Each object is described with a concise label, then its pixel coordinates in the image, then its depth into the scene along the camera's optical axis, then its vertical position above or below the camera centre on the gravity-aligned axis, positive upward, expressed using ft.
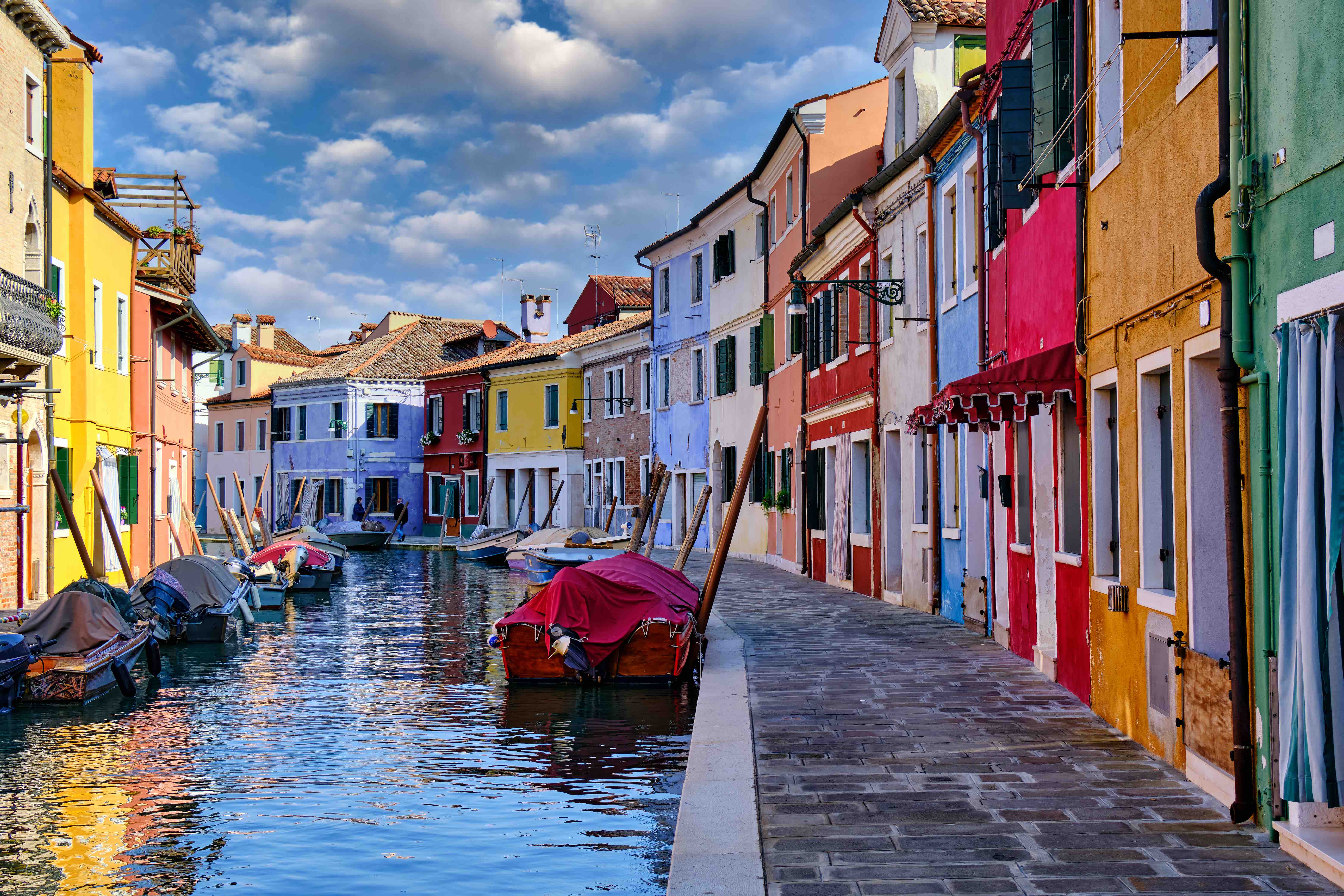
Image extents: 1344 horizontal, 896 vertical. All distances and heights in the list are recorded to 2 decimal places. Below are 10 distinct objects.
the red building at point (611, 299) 163.94 +23.83
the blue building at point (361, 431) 177.68 +8.38
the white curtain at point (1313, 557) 17.30 -1.00
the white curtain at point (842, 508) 71.92 -1.13
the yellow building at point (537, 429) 150.71 +7.28
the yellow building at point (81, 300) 71.72 +10.99
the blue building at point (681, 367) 117.50 +11.29
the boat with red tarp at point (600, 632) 42.60 -4.54
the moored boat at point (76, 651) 40.73 -4.93
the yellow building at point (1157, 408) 23.15 +1.49
